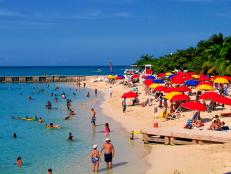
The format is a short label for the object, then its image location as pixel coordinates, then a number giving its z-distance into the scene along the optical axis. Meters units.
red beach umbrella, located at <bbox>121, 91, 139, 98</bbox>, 35.83
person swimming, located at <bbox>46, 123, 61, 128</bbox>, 30.76
